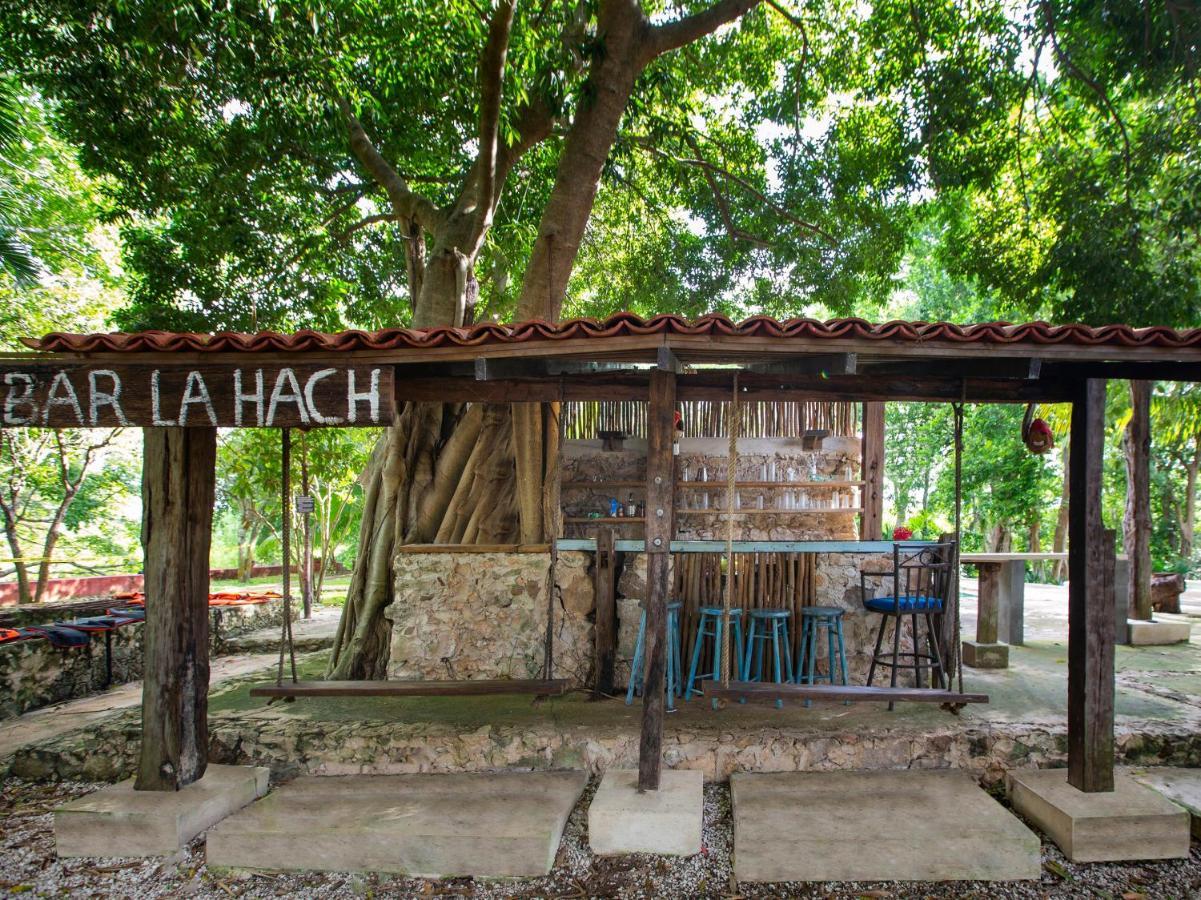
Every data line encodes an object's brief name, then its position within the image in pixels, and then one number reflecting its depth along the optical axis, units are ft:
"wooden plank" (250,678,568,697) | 15.76
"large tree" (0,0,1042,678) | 20.86
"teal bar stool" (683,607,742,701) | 17.80
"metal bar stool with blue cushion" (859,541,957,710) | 16.38
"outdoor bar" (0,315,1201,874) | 11.69
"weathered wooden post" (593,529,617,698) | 18.75
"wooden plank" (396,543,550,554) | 19.95
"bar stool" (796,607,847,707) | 17.46
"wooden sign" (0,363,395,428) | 12.33
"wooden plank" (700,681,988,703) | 14.57
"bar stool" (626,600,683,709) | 17.37
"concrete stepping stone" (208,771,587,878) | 12.00
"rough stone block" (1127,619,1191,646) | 25.85
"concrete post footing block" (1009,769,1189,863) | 11.92
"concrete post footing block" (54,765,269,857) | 12.50
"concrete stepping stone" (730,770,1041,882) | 11.56
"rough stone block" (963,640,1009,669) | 21.31
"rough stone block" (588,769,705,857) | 12.10
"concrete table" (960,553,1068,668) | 21.38
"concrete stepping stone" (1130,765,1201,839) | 13.06
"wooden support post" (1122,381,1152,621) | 27.17
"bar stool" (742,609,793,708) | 17.35
